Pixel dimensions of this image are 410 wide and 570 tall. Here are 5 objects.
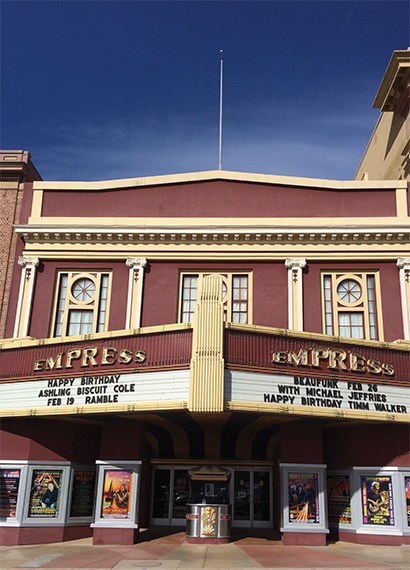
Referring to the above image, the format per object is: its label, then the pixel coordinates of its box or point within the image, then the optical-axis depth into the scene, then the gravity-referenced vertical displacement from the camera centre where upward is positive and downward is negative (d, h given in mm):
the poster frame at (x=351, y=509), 17203 -1193
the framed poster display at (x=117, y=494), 16453 -926
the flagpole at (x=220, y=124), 26809 +16432
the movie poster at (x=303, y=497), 16516 -860
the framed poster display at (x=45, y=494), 17062 -1032
